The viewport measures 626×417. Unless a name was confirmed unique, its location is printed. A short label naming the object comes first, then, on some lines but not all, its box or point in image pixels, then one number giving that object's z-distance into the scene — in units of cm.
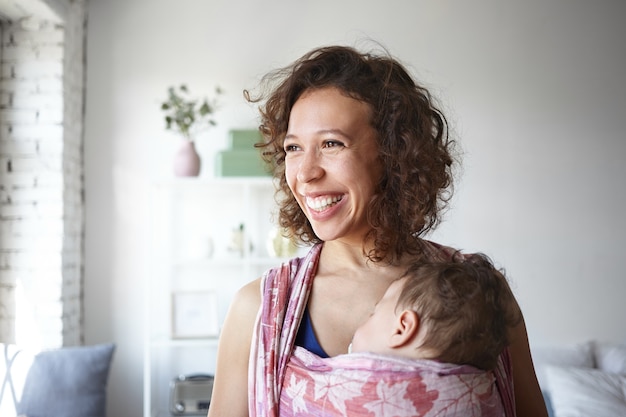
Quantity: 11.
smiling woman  121
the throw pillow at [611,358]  393
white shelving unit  404
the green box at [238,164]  382
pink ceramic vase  381
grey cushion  322
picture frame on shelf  381
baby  112
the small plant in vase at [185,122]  381
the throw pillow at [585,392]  344
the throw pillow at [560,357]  398
